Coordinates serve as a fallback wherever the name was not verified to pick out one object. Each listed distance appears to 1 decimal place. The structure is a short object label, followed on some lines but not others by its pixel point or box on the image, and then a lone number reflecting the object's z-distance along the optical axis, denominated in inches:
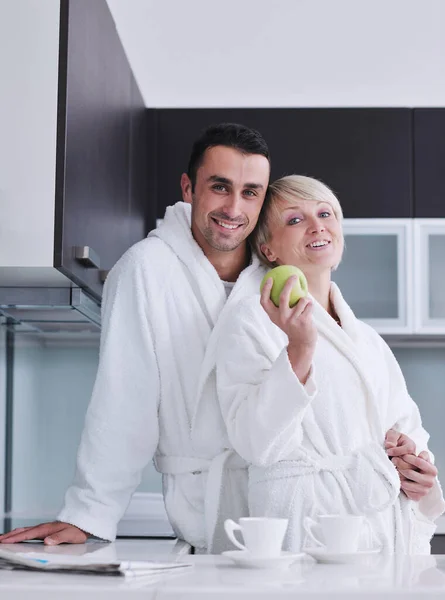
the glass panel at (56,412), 127.2
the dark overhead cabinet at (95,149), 78.8
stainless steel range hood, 87.0
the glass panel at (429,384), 133.7
